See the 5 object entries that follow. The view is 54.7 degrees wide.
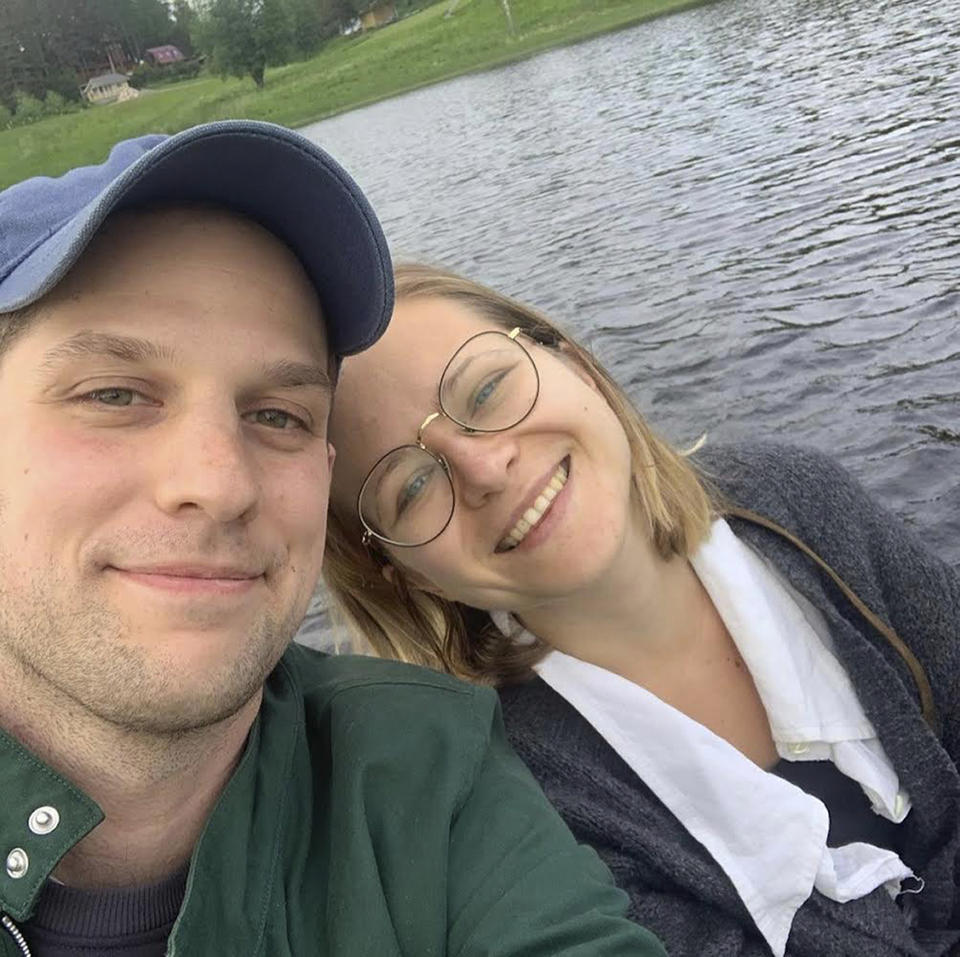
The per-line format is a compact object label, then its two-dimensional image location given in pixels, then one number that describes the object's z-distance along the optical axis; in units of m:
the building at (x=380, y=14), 95.88
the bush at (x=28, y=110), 84.50
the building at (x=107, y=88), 101.81
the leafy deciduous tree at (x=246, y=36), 79.50
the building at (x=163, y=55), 117.38
